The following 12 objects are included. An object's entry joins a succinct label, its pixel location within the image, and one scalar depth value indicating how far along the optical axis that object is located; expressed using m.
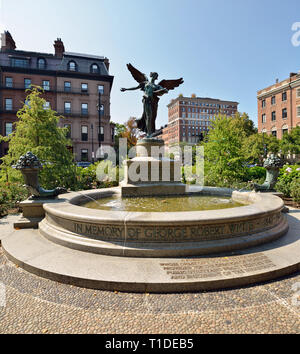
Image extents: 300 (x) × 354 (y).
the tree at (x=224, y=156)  12.66
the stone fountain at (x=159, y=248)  3.18
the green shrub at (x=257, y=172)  16.09
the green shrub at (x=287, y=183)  10.24
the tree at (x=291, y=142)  34.81
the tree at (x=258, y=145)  36.82
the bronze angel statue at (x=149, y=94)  9.99
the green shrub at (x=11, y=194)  8.34
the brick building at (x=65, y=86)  37.38
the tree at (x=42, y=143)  9.94
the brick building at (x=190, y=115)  103.38
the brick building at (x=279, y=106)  40.00
